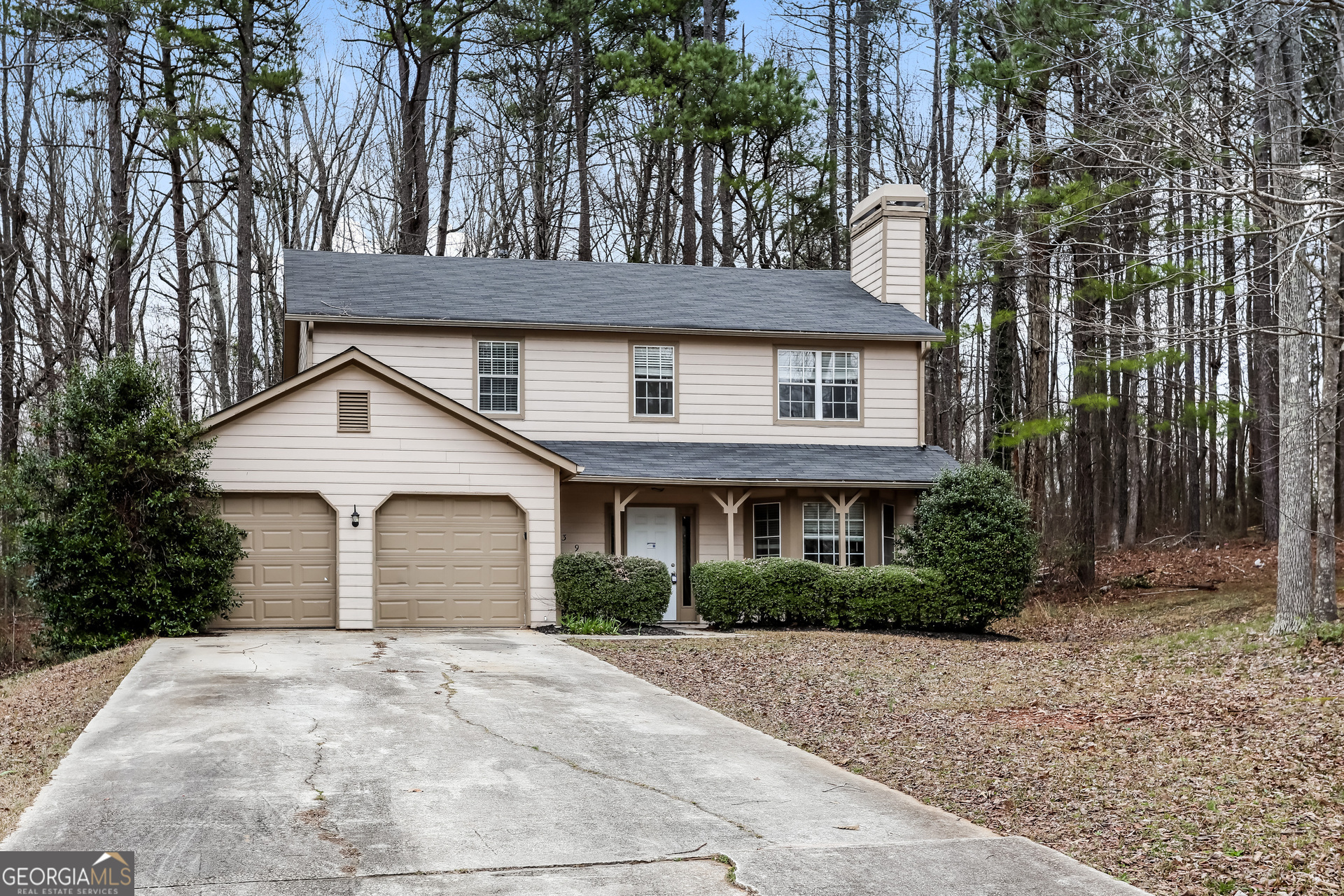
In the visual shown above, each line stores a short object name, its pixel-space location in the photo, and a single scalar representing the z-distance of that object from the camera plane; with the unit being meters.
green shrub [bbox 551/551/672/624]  17.84
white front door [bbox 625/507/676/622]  20.77
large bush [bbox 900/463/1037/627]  18.67
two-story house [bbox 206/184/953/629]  17.48
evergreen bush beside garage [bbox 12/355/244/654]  15.41
